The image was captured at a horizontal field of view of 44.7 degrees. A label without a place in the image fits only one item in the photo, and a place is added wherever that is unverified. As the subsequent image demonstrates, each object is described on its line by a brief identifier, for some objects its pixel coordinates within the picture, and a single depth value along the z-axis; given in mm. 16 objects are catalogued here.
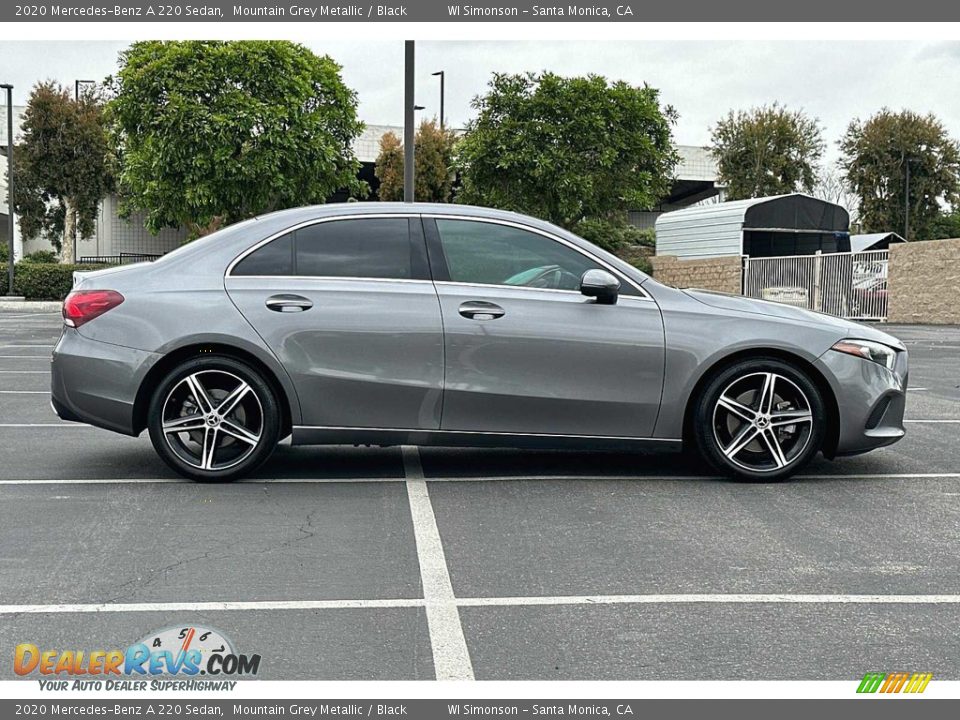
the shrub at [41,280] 44000
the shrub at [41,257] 51812
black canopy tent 34219
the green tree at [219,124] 33500
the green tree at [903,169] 54312
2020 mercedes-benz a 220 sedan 6586
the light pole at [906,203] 52662
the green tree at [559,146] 32750
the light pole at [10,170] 39219
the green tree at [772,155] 56031
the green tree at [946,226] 57812
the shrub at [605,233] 49062
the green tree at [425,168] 55781
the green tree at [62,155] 46812
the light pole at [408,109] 16062
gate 28781
